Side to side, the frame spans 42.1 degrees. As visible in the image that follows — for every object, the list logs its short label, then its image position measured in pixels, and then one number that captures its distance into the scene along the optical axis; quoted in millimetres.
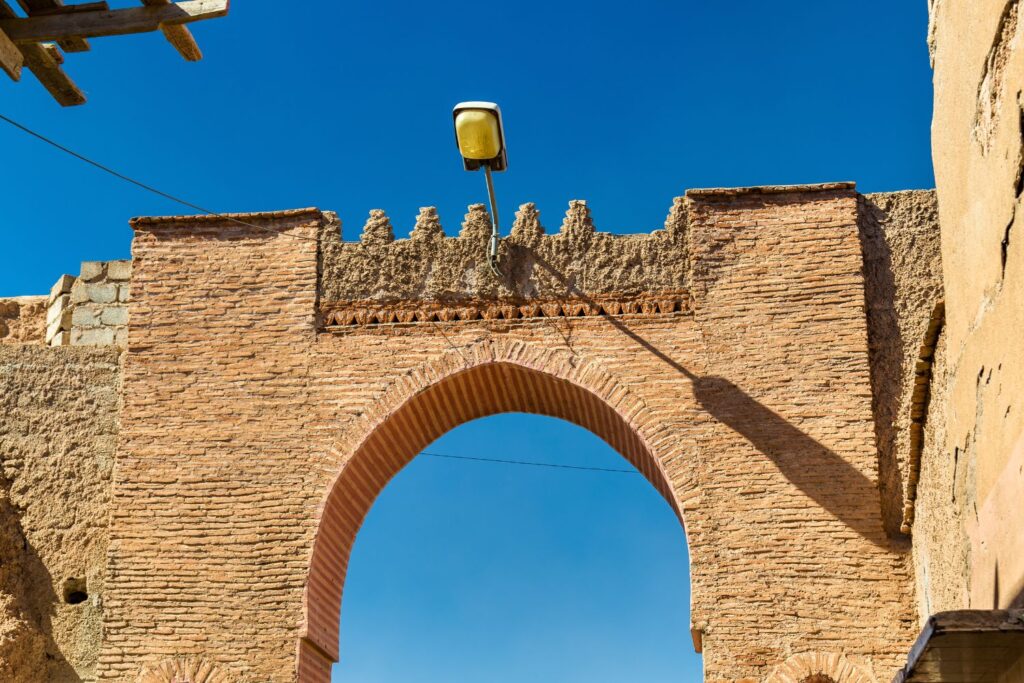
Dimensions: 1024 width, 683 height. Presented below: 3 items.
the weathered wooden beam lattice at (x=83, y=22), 4574
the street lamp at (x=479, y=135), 7629
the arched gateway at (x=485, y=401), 7863
